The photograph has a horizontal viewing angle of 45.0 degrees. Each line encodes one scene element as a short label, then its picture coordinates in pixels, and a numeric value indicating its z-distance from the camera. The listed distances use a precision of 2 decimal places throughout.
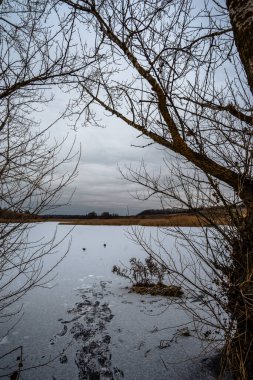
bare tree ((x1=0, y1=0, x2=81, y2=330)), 2.60
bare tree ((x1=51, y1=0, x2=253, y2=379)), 2.72
